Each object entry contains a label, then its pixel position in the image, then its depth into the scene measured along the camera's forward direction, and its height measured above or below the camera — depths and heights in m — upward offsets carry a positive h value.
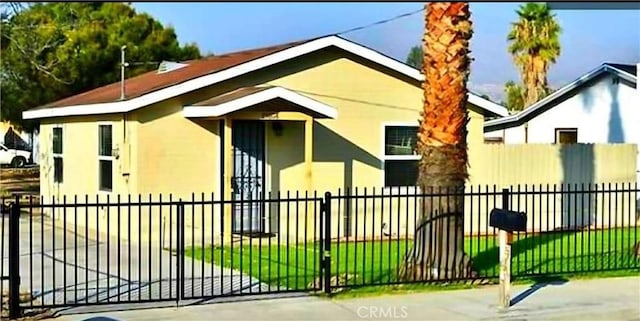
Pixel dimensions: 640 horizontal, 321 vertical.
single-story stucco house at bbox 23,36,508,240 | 15.49 +0.60
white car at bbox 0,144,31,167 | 41.88 +0.09
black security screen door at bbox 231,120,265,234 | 16.23 -0.15
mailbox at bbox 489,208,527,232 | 9.23 -0.65
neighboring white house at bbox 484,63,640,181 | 21.83 +1.20
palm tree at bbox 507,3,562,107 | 38.72 +4.93
